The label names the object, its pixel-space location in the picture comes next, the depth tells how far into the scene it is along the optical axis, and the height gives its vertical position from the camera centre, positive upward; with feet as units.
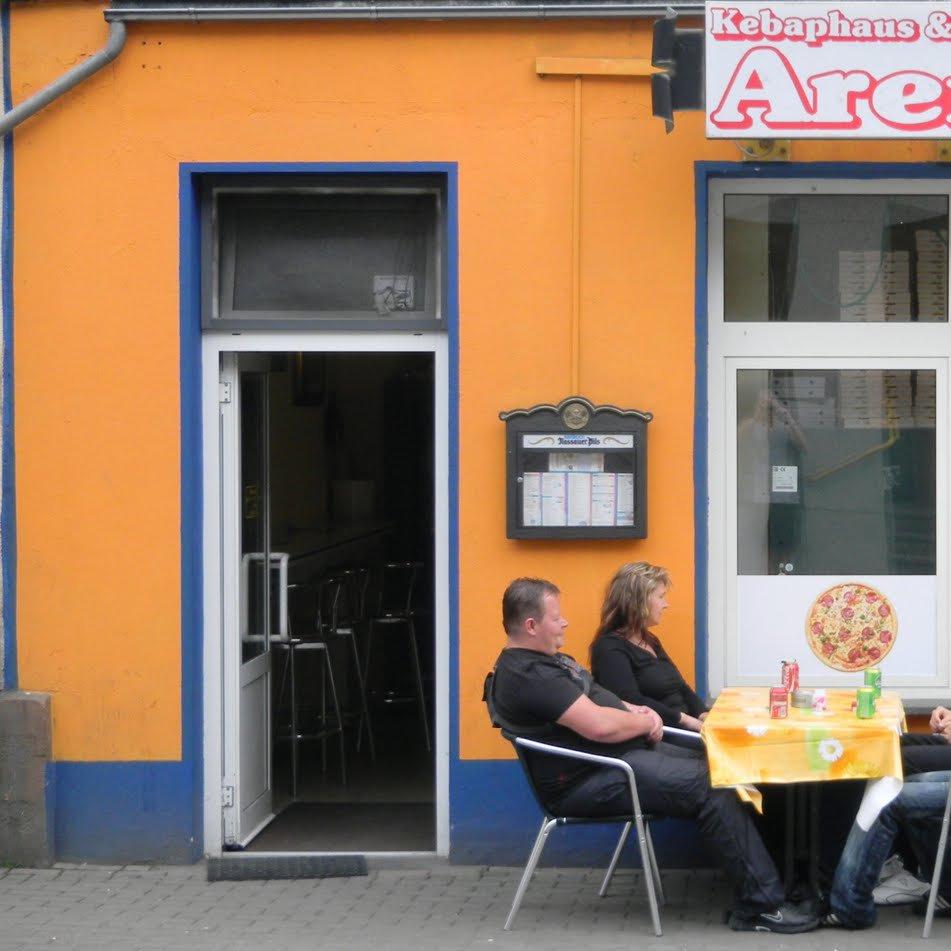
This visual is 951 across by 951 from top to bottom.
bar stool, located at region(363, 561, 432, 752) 32.48 -2.70
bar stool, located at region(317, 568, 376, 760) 30.09 -2.52
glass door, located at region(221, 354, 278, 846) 24.34 -1.93
